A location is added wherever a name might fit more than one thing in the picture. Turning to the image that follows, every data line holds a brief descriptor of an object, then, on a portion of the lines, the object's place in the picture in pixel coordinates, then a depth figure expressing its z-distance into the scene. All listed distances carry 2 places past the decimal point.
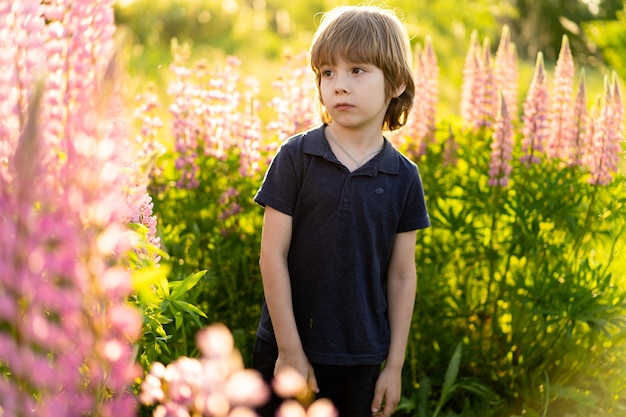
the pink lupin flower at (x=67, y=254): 1.09
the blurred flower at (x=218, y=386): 1.02
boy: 2.66
